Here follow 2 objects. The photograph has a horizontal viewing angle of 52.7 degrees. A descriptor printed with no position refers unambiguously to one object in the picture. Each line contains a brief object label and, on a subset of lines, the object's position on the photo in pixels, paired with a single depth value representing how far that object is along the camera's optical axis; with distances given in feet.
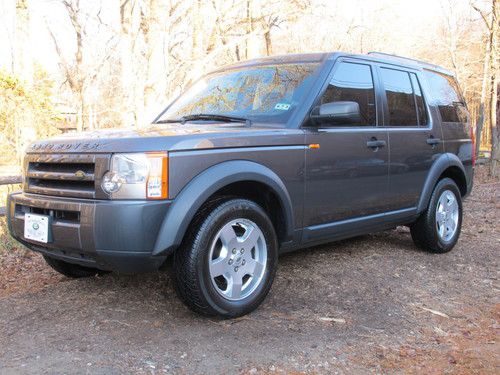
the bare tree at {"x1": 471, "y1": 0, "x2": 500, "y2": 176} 48.98
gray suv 10.01
